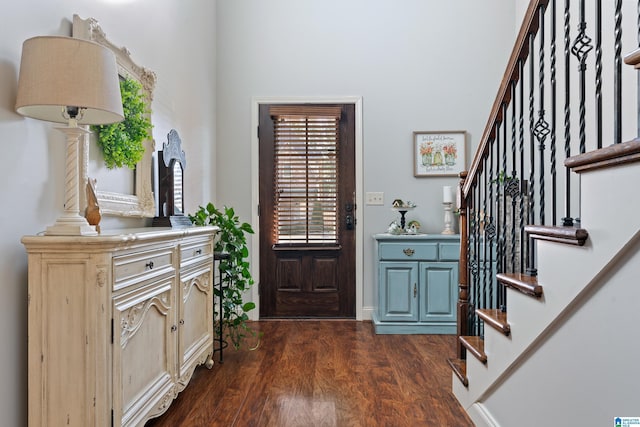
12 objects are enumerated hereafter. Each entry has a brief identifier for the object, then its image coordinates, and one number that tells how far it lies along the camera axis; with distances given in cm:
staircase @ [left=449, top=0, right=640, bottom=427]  96
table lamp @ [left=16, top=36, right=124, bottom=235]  135
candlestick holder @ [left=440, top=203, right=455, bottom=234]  377
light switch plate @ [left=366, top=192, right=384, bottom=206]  399
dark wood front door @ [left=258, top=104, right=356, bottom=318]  397
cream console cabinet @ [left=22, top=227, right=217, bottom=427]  140
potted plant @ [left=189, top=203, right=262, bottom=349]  295
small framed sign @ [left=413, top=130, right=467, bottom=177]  399
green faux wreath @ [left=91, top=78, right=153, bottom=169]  197
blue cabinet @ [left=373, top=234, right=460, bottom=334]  353
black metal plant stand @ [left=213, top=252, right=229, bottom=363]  279
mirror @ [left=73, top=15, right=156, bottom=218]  179
